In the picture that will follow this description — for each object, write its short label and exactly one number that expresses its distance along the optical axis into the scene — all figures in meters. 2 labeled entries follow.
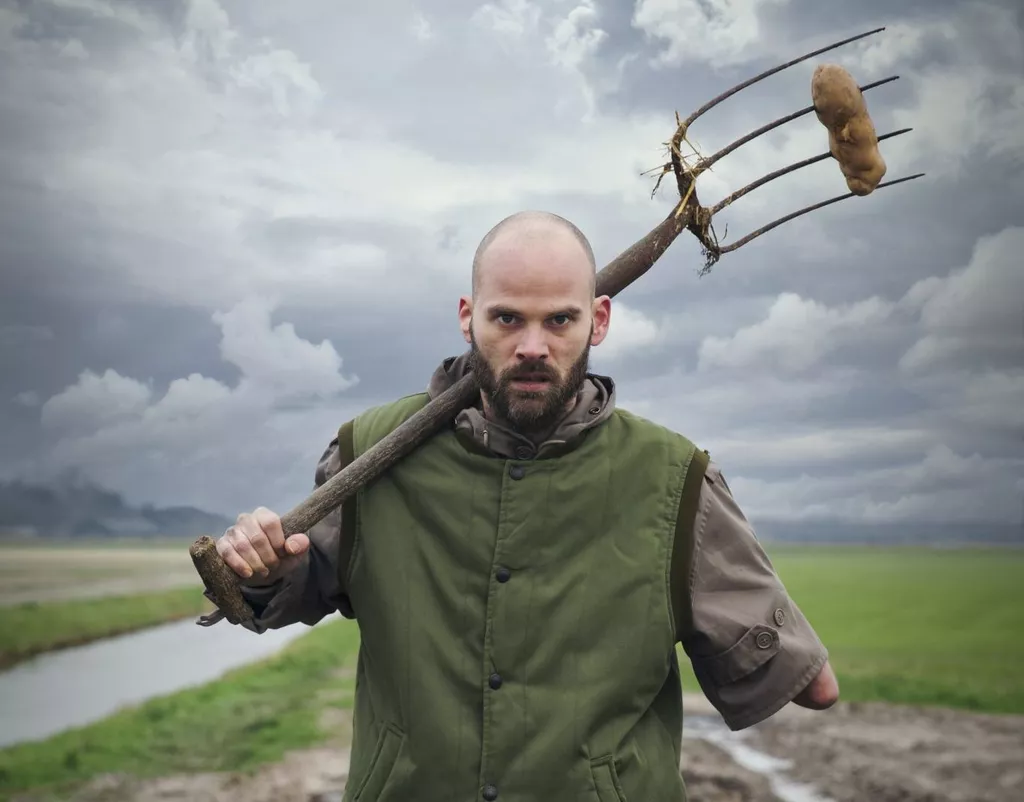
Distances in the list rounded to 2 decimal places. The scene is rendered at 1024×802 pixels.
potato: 2.67
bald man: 2.31
